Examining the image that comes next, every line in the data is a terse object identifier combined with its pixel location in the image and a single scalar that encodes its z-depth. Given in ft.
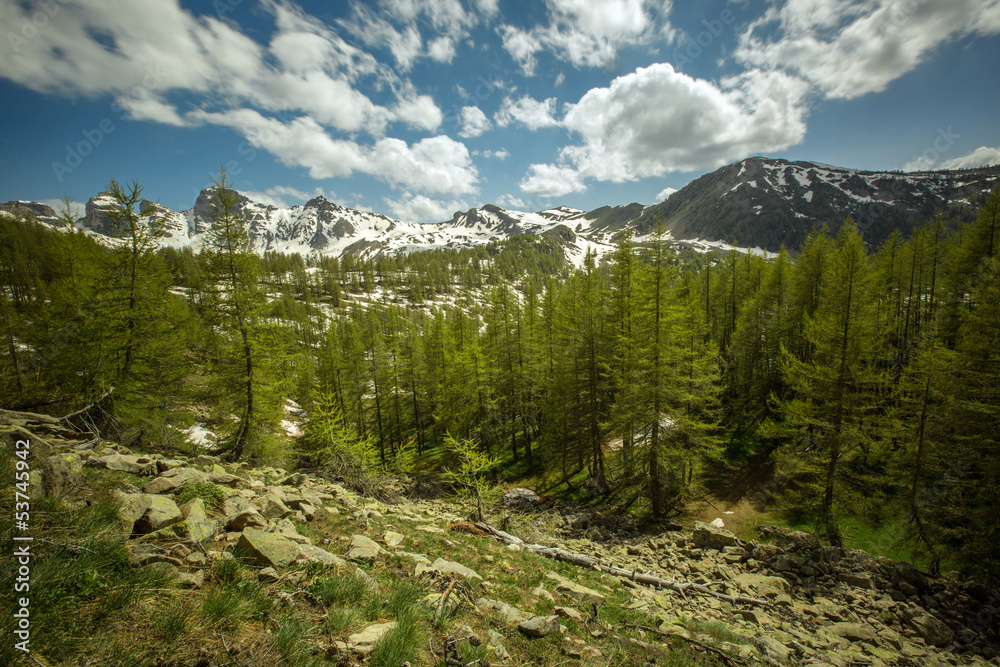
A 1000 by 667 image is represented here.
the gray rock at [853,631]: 31.12
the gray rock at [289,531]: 20.59
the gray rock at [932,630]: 31.89
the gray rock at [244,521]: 19.51
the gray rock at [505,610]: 19.19
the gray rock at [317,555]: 17.78
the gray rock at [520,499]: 70.49
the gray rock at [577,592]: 27.12
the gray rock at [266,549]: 16.01
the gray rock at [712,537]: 48.03
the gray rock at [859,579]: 38.75
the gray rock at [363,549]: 21.47
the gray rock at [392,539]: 26.39
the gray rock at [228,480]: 27.11
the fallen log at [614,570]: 35.38
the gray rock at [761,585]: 37.30
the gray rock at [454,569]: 22.30
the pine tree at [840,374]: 48.21
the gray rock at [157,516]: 15.81
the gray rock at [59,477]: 15.30
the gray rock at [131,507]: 14.82
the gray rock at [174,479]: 21.29
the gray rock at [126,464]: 24.20
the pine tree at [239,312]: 44.91
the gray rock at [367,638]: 12.17
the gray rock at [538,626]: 17.95
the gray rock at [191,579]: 12.39
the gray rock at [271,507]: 24.36
